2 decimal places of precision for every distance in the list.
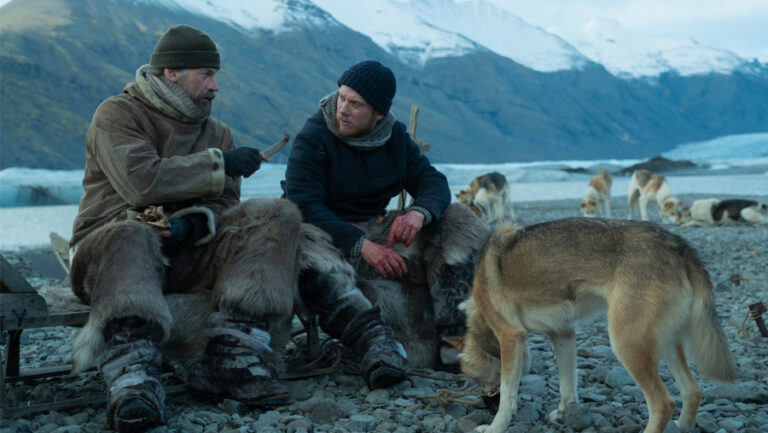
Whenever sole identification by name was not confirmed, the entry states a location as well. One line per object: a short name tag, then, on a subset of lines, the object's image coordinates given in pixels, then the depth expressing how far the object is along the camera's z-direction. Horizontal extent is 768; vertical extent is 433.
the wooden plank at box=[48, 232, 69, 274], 10.63
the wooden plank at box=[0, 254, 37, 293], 3.79
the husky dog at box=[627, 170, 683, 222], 21.44
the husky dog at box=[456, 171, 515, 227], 22.69
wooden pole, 6.98
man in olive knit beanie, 3.88
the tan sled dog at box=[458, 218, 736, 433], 3.29
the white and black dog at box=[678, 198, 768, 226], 20.02
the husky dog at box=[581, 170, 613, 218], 22.00
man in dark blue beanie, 5.04
